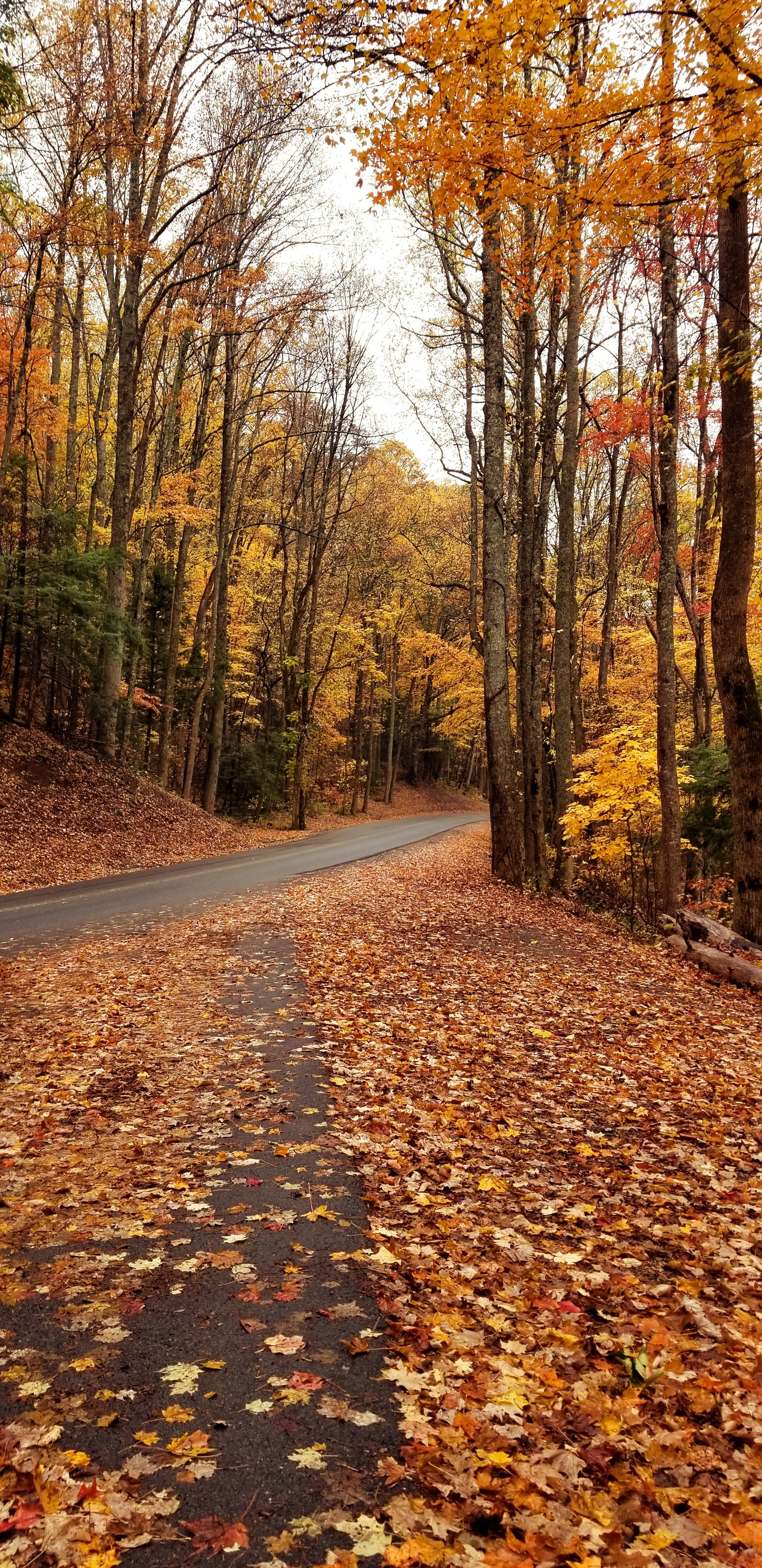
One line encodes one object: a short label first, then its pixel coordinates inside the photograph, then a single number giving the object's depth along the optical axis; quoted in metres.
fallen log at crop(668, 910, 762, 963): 10.04
